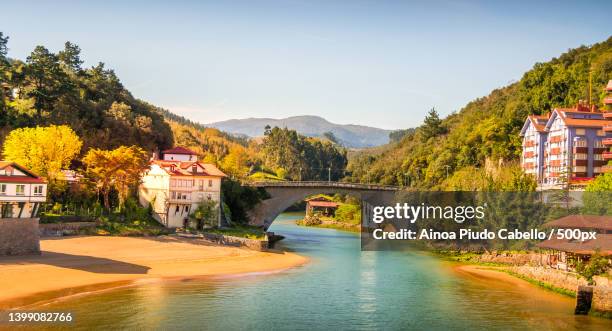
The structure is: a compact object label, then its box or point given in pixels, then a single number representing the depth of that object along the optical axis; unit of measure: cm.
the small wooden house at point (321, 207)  14825
